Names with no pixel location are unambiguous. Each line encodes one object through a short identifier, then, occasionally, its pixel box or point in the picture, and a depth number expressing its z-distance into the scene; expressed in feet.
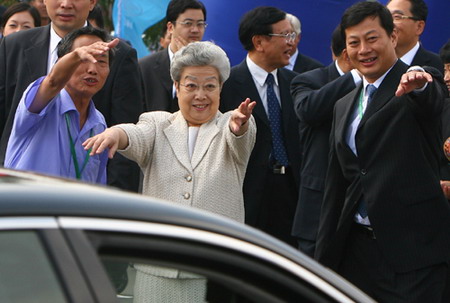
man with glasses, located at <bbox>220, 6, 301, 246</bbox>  45.40
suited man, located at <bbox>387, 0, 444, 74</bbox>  47.05
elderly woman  33.61
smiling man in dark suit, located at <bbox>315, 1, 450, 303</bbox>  34.78
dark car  11.97
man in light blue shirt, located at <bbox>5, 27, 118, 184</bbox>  31.38
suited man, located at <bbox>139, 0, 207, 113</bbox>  49.82
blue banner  69.31
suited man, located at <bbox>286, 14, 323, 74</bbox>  53.67
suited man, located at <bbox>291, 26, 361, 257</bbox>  41.35
